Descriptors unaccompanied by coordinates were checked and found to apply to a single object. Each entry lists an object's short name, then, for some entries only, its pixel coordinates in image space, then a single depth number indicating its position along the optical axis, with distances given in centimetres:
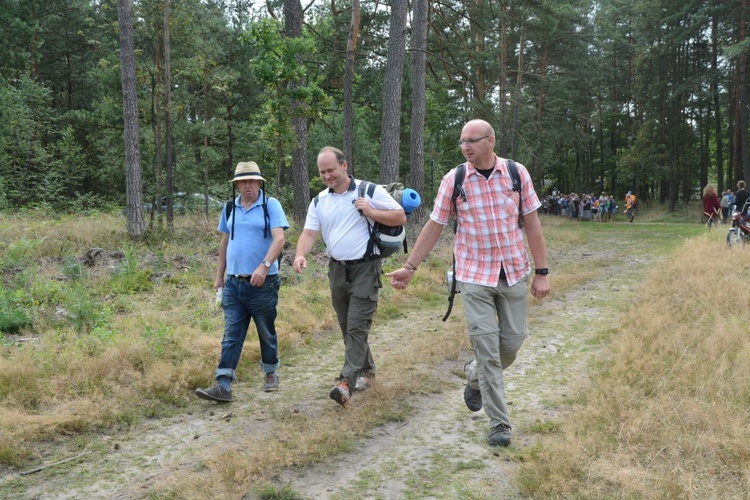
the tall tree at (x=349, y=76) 1652
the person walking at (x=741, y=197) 1514
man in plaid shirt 425
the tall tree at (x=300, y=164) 1619
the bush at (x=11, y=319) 700
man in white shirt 502
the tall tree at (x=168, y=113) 1742
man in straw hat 528
